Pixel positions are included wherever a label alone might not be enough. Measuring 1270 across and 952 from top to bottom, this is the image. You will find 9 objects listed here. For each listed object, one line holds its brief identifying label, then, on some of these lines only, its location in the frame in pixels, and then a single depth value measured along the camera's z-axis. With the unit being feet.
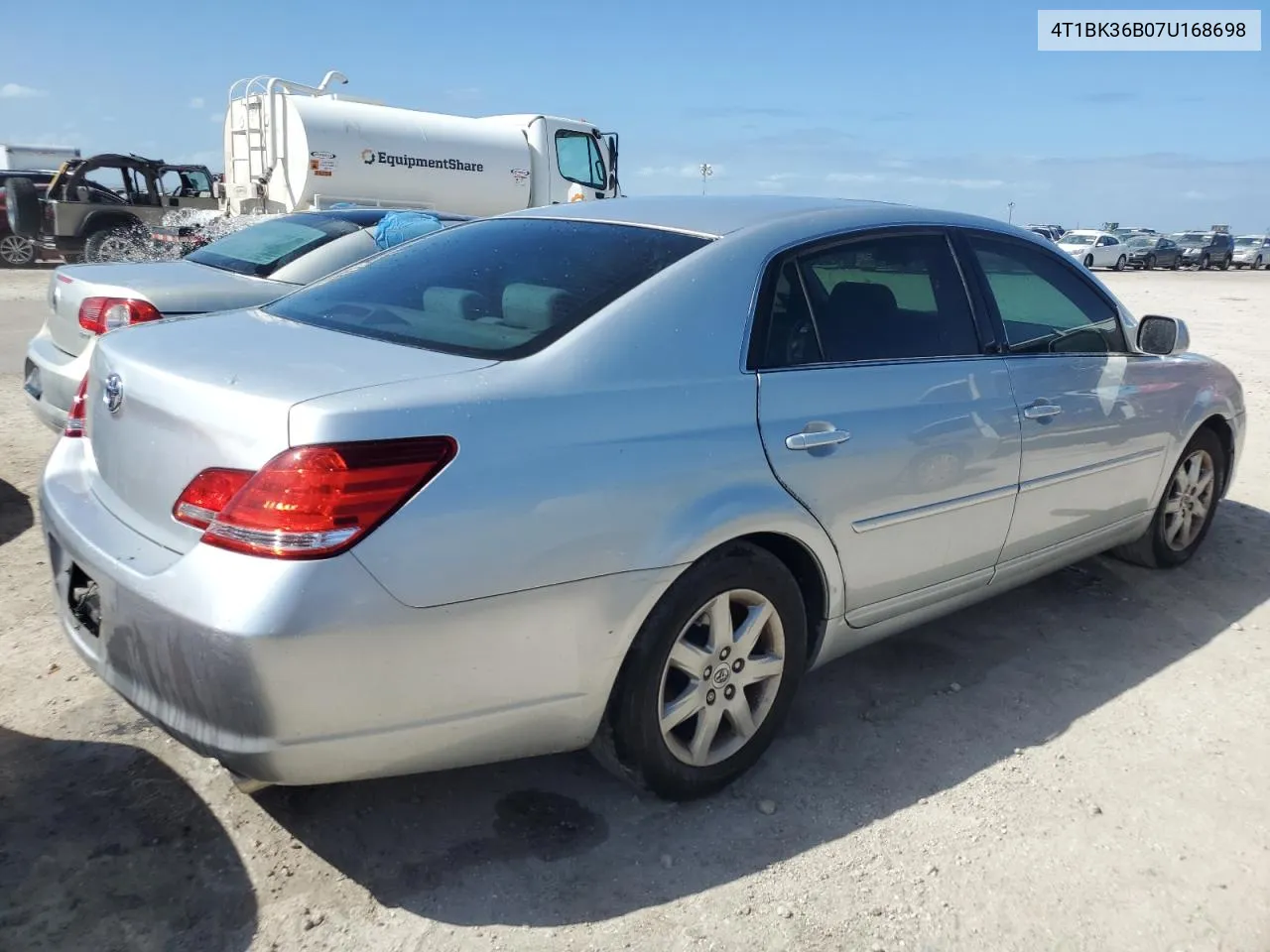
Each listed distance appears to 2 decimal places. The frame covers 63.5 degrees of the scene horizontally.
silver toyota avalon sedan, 6.81
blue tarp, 22.75
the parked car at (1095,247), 123.34
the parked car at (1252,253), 149.38
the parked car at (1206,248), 138.72
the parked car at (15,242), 63.82
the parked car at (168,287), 17.07
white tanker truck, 50.55
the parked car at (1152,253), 131.85
